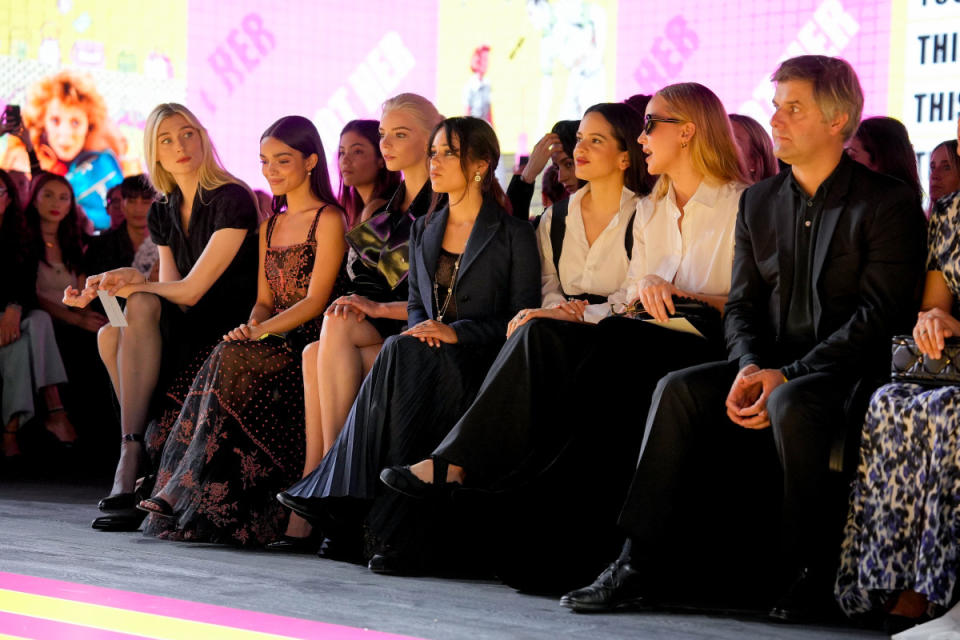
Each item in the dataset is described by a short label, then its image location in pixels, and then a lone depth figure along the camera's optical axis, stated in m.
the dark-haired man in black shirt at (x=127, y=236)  12.71
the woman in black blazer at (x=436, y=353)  7.38
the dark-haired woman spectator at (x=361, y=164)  9.44
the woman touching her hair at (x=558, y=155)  9.27
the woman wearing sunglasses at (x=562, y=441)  6.54
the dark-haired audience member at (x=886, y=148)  7.89
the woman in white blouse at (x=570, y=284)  6.62
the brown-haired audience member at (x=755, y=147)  8.40
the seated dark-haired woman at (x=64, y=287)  12.59
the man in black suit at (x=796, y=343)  5.74
